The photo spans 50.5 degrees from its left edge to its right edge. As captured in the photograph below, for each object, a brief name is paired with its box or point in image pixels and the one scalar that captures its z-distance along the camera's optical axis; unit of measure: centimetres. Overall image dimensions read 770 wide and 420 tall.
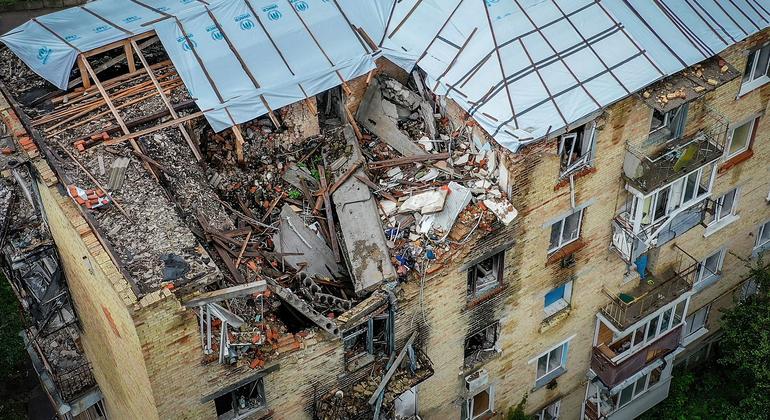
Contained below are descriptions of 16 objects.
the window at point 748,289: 3572
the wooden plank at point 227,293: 1897
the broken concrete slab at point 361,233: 2211
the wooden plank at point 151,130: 2267
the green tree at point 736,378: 3147
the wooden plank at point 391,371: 2320
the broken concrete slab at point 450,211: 2256
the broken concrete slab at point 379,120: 2504
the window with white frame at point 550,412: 3219
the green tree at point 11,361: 3288
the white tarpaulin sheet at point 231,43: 2384
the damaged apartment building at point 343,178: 2112
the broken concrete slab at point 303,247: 2300
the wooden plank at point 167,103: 2333
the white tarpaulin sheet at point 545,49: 2283
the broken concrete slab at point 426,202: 2264
